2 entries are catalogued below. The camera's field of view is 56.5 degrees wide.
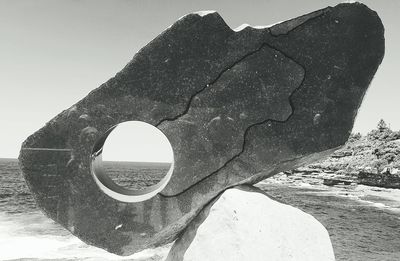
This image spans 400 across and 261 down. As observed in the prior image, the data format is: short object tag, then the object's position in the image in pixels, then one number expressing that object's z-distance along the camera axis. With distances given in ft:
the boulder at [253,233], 11.69
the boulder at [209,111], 12.59
